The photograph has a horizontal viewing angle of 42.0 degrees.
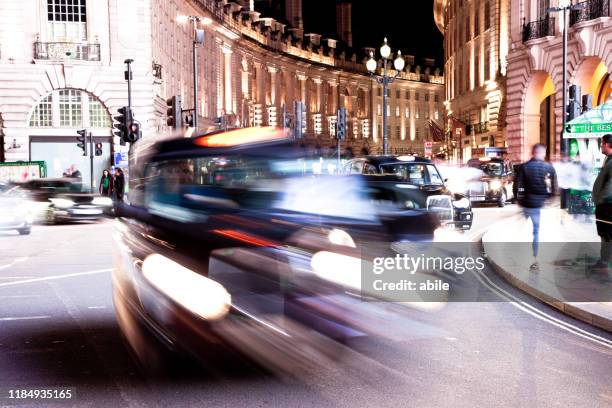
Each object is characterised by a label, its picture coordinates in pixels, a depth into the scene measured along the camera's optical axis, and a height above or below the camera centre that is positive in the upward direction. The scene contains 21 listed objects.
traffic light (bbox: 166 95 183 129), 24.88 +1.76
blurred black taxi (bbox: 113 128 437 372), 6.23 -0.75
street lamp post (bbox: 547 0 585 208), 28.59 +4.01
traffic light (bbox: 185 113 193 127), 31.94 +1.98
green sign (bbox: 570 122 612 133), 16.50 +0.76
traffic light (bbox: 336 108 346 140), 29.52 +1.54
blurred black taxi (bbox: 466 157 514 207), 32.44 -0.77
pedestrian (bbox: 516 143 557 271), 12.42 -0.31
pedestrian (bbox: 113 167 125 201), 31.52 -0.57
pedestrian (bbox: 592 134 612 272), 10.63 -0.44
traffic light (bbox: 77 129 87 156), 36.99 +1.37
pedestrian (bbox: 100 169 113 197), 32.88 -0.66
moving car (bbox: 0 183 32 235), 21.36 -1.20
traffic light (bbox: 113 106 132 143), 28.64 +1.76
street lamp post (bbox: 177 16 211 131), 31.80 +5.22
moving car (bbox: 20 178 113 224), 25.64 -1.01
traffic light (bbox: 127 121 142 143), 28.55 +1.32
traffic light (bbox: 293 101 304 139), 28.10 +1.72
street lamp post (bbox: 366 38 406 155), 31.36 +4.01
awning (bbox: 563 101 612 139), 16.42 +0.85
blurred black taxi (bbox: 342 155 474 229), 14.27 -0.40
